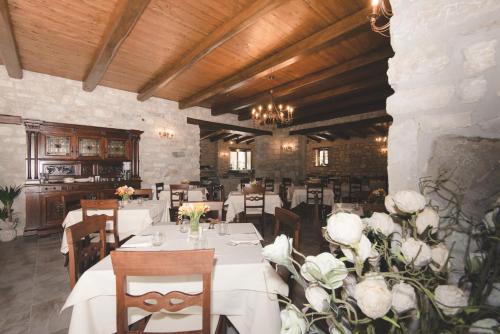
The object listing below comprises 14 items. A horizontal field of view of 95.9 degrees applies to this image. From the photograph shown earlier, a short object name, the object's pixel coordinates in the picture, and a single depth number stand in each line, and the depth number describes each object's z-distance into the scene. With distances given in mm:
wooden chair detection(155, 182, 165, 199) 5801
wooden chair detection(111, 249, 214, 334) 1070
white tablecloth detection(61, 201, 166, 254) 3176
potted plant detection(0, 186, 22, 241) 4043
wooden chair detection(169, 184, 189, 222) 4508
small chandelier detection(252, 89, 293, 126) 5388
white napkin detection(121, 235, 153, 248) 1715
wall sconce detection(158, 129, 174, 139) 6568
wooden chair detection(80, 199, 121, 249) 2717
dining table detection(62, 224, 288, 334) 1257
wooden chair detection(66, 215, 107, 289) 1602
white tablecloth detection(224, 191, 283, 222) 4488
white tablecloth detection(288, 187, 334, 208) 5750
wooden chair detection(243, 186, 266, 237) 4099
